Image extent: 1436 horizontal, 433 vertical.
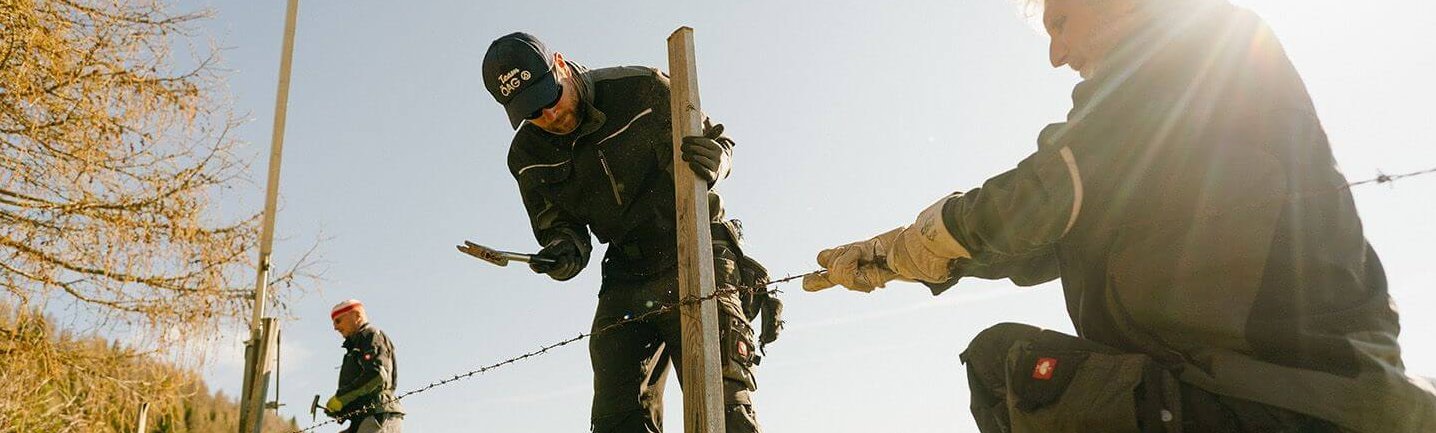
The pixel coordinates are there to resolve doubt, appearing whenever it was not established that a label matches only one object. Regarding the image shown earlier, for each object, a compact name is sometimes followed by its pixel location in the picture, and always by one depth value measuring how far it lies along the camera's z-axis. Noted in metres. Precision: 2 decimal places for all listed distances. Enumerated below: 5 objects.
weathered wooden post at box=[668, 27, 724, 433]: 2.91
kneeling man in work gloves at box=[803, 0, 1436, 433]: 1.39
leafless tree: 6.68
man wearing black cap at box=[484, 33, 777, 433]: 3.56
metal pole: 5.08
